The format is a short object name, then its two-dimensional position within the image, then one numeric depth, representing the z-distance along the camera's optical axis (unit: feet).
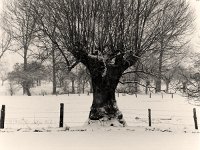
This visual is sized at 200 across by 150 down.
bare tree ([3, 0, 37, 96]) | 146.30
